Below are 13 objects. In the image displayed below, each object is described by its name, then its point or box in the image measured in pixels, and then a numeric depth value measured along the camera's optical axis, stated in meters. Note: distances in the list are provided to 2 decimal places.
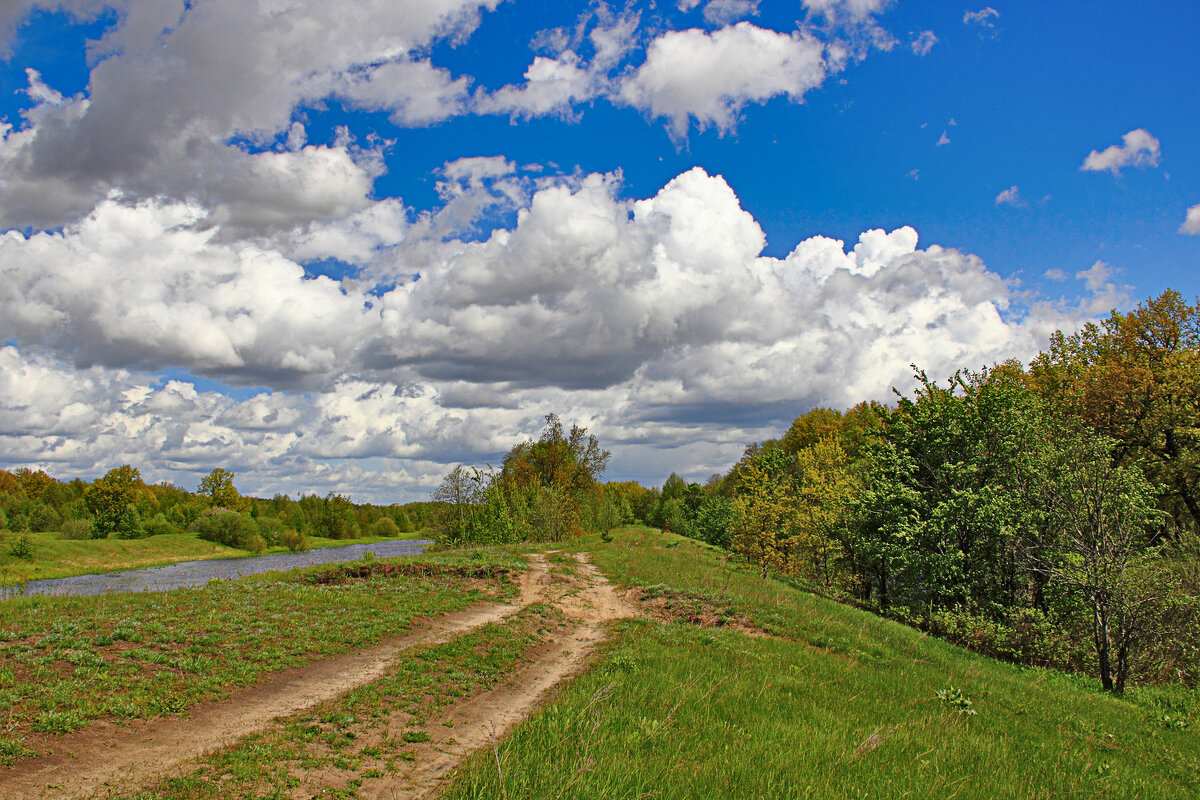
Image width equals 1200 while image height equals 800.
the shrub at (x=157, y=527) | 82.62
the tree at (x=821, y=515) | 34.75
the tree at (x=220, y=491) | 108.33
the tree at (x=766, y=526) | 36.09
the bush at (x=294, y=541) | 92.78
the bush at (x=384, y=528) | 145.62
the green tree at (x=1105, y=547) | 16.53
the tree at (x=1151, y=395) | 26.81
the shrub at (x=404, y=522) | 160.88
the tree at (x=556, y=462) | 66.06
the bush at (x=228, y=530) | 86.12
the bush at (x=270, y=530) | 95.50
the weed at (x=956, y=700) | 10.03
